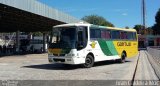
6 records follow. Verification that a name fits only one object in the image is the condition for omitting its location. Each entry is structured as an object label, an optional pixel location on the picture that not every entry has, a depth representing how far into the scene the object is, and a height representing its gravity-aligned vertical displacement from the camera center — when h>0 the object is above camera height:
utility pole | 43.27 +7.45
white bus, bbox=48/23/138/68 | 10.65 -0.03
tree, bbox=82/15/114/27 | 80.19 +10.76
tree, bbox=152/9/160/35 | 60.42 +5.94
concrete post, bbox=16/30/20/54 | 28.73 -0.08
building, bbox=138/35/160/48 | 48.51 +0.81
